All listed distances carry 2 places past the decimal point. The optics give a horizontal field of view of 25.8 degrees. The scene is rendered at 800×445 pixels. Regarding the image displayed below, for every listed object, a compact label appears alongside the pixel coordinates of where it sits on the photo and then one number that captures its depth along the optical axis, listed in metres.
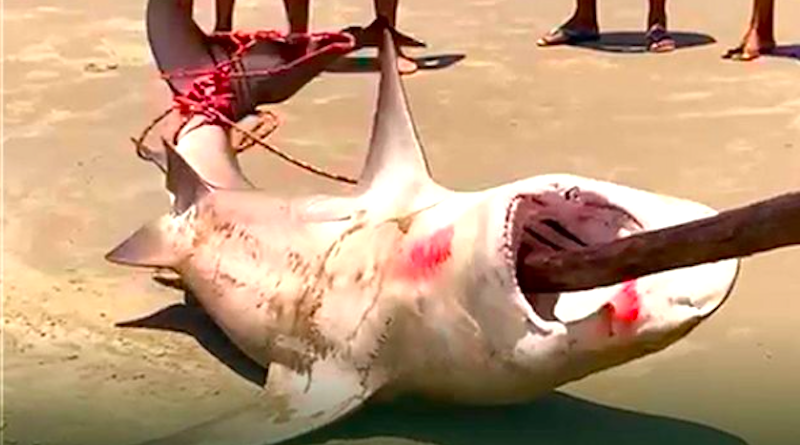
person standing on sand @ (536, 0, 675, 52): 5.21
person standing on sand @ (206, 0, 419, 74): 4.92
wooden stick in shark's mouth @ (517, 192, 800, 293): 2.03
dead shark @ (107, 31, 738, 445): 2.35
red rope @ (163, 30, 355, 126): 3.46
